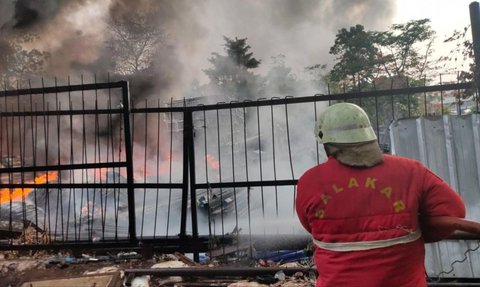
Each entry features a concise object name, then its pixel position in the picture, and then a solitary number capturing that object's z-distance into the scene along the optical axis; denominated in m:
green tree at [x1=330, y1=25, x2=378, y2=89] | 18.59
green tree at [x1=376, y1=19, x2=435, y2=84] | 18.33
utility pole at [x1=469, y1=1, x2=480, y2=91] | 3.29
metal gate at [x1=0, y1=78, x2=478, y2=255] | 4.34
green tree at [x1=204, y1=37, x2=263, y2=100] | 21.84
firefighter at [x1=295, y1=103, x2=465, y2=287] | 1.46
